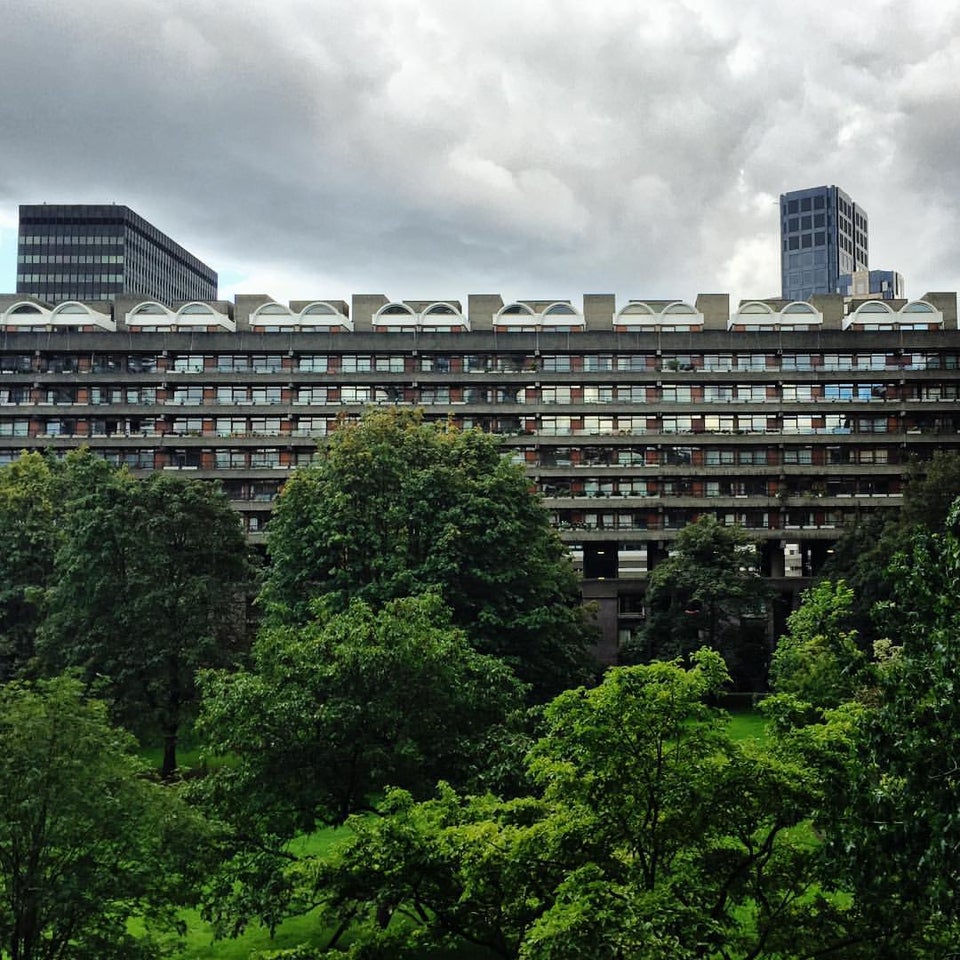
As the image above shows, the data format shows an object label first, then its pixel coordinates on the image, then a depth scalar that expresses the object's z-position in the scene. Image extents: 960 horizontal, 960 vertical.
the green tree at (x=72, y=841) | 22.30
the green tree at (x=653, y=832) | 20.95
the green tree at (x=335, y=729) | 29.36
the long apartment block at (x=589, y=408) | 93.62
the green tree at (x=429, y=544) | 49.47
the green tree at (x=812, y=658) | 37.50
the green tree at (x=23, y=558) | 59.28
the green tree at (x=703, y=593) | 70.38
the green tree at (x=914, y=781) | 16.19
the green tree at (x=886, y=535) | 65.25
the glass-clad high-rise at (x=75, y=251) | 184.25
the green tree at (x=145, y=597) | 51.19
